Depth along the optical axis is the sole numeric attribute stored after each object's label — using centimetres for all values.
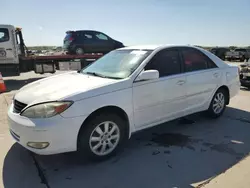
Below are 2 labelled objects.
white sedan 239
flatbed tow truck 873
